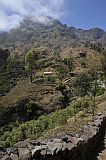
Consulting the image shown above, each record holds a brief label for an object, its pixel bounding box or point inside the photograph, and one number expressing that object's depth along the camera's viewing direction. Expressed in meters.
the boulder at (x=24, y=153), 3.19
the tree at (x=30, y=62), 29.14
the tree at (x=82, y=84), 23.98
